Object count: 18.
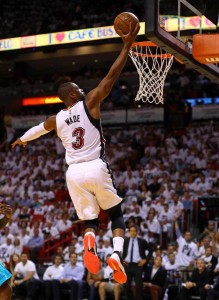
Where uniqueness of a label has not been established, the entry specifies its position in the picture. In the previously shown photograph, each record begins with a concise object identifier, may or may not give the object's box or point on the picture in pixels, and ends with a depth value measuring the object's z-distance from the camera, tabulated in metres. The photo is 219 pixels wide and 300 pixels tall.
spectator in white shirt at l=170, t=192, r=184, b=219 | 17.27
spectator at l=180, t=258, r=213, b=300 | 13.79
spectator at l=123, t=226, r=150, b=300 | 14.11
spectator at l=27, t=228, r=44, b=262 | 18.29
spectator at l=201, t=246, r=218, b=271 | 14.07
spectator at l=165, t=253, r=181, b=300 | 14.62
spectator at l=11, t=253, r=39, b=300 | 15.80
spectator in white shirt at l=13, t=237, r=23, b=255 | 18.00
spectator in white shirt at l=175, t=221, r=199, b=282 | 15.03
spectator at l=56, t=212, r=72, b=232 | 18.96
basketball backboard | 7.64
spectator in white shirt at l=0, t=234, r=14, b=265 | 17.88
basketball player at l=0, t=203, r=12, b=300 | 7.51
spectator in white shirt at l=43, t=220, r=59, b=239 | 18.83
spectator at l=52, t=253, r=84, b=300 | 15.26
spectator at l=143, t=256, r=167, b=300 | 14.36
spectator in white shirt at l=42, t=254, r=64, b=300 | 15.72
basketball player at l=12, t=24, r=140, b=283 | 6.80
